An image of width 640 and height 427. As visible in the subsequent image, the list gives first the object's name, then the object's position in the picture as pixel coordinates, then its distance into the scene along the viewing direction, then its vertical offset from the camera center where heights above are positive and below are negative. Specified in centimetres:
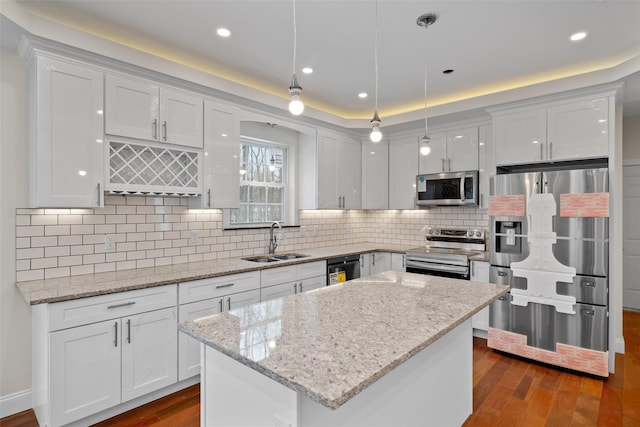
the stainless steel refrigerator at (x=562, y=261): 297 -44
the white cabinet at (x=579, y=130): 306 +79
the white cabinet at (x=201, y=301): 267 -73
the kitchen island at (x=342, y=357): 114 -51
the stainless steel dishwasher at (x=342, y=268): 398 -67
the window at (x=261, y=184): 397 +37
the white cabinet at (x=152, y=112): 259 +84
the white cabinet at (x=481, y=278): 372 -72
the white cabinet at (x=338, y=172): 441 +57
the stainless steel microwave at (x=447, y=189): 409 +32
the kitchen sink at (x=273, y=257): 371 -50
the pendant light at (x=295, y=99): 166 +58
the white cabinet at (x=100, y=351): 211 -94
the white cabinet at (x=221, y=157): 318 +55
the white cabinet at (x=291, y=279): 326 -68
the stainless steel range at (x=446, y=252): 387 -47
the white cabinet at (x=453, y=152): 413 +78
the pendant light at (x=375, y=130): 211 +53
